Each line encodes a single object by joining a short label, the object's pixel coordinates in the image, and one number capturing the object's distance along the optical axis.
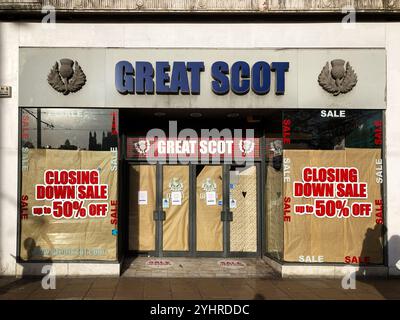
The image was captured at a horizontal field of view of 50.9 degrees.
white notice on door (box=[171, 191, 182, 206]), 10.30
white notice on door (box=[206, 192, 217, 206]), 10.34
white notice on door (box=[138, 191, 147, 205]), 10.30
